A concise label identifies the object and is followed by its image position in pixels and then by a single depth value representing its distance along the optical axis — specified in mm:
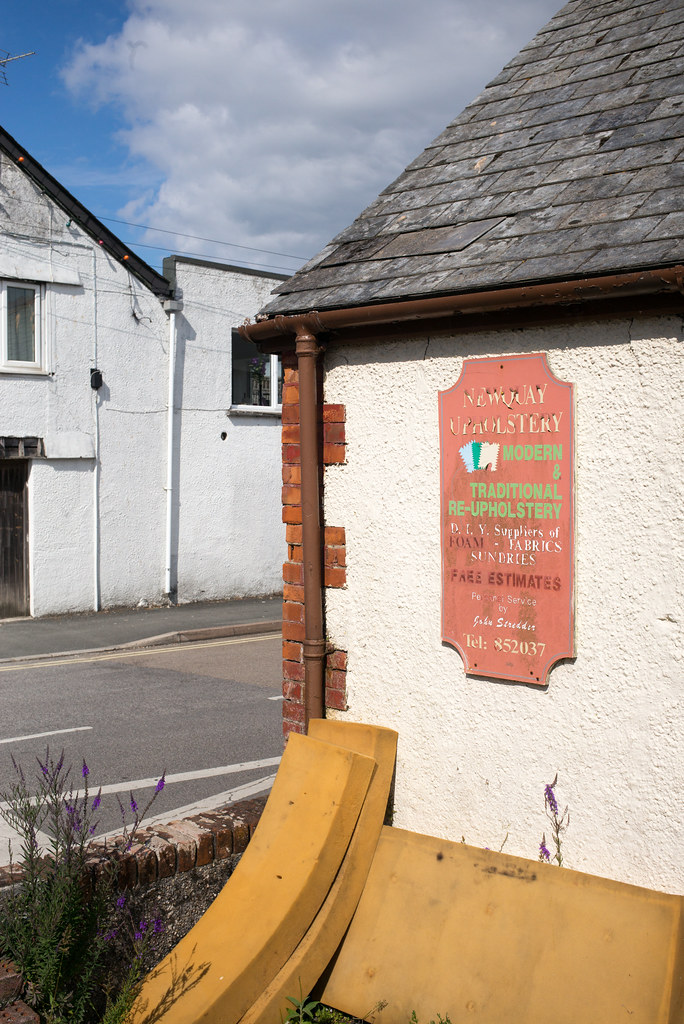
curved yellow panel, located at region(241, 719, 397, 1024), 3277
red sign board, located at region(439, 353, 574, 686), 3473
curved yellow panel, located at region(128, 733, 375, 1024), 3193
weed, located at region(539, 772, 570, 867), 3471
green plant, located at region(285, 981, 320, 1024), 3299
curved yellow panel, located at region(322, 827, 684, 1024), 2953
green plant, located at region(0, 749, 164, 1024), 3062
